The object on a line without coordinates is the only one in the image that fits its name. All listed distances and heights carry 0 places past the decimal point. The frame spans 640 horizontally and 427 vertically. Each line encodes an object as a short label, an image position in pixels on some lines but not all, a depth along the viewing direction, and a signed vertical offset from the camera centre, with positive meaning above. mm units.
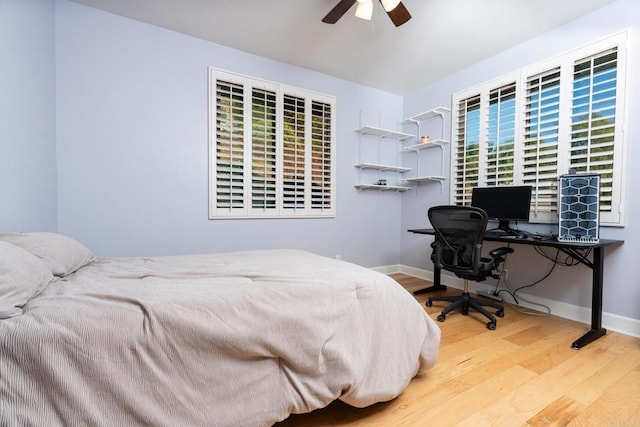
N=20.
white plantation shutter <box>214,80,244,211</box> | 3141 +666
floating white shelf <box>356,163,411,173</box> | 3933 +580
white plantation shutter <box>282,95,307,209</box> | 3518 +670
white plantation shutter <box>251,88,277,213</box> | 3326 +664
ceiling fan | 2119 +1498
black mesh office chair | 2430 -359
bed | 909 -505
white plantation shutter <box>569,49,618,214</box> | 2438 +799
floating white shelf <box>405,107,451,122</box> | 3746 +1271
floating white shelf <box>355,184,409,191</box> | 3980 +302
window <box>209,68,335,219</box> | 3152 +677
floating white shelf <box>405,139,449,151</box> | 3744 +862
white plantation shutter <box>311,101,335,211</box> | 3711 +664
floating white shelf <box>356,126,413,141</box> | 3915 +1062
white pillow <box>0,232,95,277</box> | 1467 -234
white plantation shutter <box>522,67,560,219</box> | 2775 +693
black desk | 2139 -494
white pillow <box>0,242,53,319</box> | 991 -280
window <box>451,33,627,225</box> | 2434 +809
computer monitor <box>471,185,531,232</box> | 2777 +79
